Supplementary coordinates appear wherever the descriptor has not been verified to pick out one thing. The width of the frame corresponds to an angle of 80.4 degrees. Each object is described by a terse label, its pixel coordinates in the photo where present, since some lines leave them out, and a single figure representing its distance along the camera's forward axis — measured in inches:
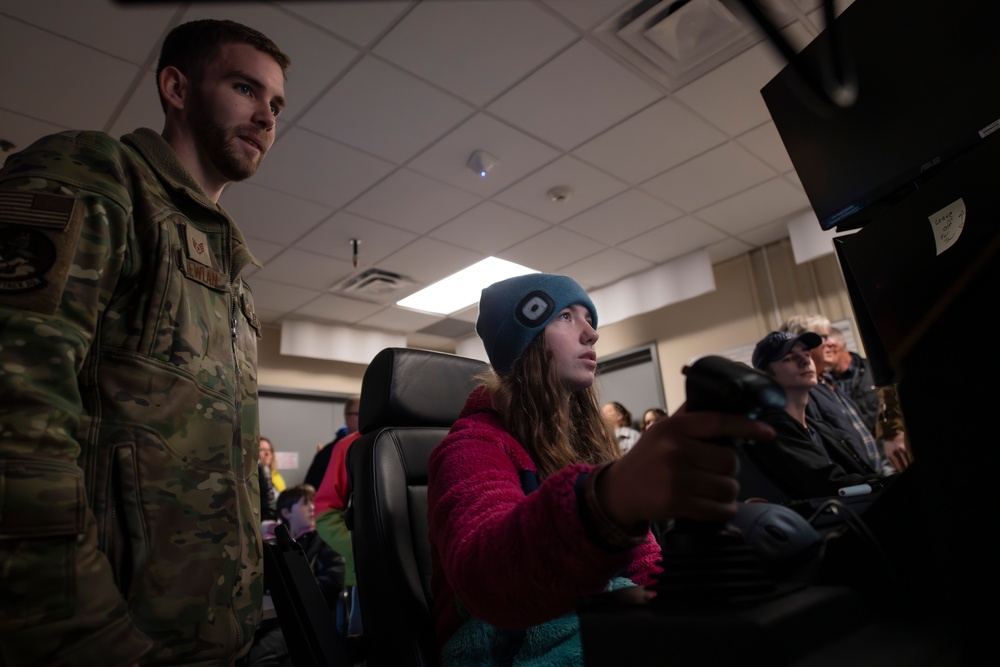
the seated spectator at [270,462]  191.8
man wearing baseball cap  70.8
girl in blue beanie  17.7
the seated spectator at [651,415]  184.1
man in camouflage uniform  25.9
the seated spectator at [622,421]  158.2
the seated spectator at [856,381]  115.8
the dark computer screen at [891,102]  21.3
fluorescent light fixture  185.0
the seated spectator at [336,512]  91.2
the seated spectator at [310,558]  78.5
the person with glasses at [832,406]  94.7
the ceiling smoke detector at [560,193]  143.6
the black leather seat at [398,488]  42.4
